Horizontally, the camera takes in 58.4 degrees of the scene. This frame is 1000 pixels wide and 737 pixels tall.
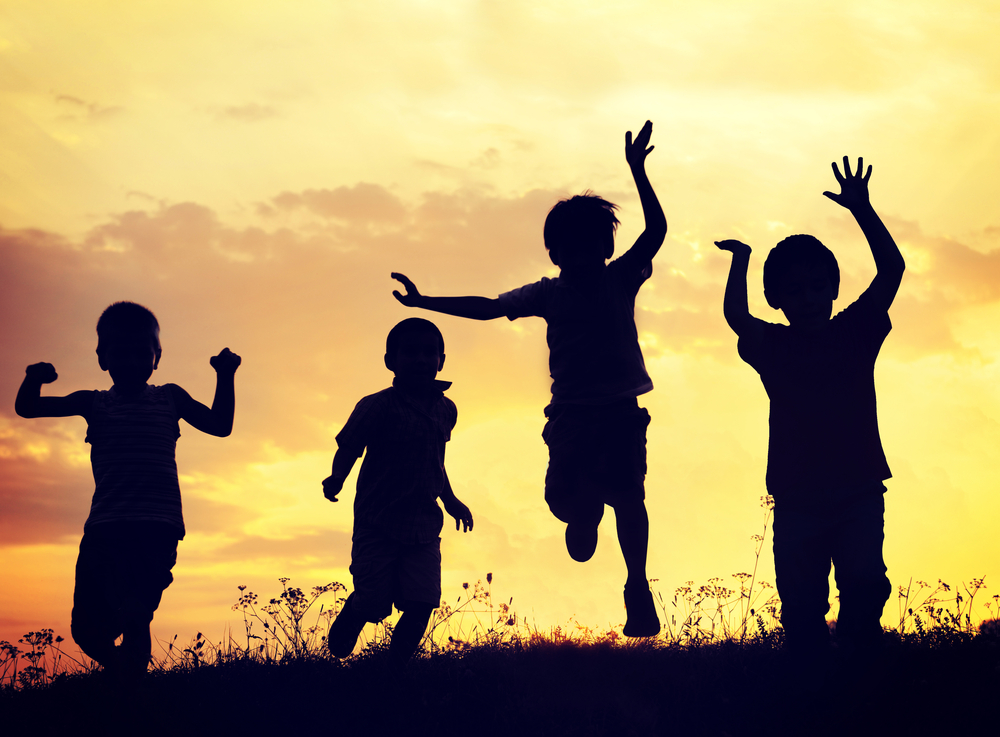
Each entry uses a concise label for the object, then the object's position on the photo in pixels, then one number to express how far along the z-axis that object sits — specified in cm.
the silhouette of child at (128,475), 633
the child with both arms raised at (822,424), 538
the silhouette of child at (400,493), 676
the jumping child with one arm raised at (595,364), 607
